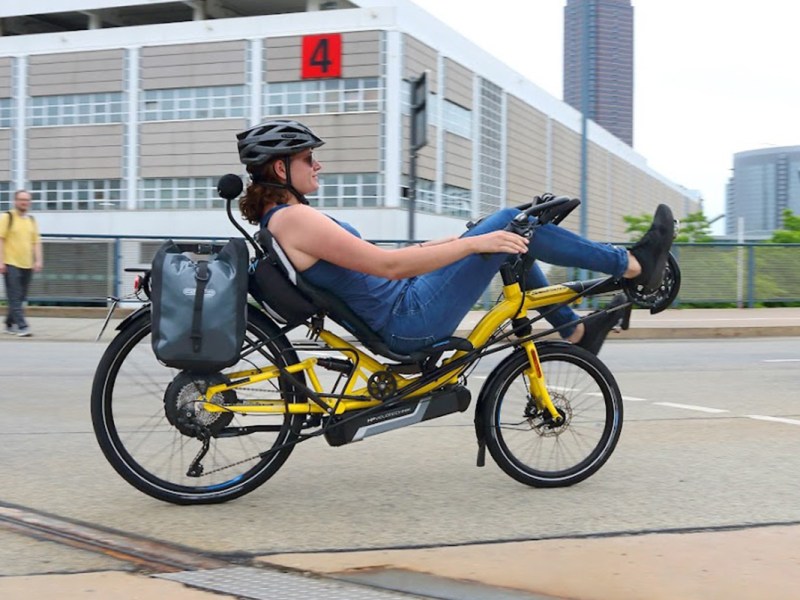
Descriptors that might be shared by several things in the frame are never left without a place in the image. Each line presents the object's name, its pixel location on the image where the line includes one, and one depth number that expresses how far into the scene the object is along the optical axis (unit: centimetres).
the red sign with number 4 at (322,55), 4978
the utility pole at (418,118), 1185
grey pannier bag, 361
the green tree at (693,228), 2300
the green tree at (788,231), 2221
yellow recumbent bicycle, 386
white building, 4941
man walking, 1187
